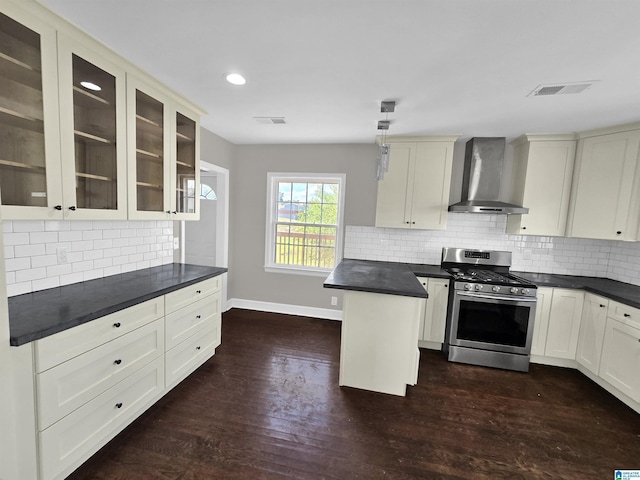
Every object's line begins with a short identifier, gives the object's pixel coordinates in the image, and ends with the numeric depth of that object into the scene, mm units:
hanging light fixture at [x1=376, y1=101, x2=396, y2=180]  2283
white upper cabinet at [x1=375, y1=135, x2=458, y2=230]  3258
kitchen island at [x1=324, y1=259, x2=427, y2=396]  2291
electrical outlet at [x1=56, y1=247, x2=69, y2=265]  1874
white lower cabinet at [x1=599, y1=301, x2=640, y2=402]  2256
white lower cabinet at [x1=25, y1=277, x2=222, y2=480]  1325
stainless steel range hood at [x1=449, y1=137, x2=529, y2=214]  3232
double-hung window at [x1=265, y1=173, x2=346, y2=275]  3939
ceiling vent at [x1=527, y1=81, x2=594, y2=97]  1909
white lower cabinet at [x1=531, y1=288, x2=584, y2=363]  2832
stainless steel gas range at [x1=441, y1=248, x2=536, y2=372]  2828
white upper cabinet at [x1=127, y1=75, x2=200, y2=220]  2039
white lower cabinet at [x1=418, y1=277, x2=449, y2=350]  3084
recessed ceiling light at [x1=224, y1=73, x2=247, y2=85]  1969
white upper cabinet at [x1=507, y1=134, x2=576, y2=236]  3012
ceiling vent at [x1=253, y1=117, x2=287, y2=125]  2854
